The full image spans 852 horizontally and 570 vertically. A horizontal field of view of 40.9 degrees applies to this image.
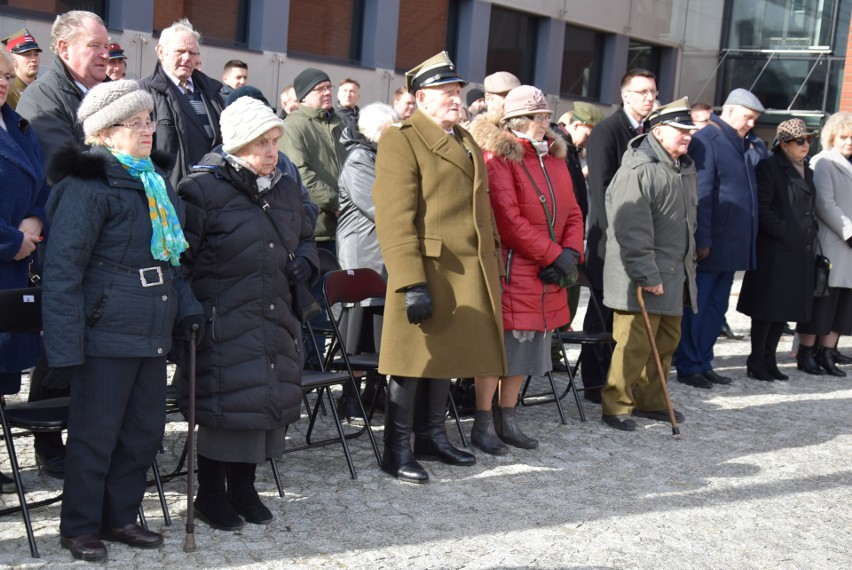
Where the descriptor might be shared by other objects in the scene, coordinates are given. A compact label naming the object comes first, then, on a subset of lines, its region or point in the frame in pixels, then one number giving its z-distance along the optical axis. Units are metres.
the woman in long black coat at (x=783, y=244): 8.98
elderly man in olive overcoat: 5.61
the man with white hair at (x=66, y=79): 5.52
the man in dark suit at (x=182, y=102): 6.07
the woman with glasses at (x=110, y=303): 4.20
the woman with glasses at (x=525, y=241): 6.28
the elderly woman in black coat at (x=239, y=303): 4.72
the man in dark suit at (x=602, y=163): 7.82
